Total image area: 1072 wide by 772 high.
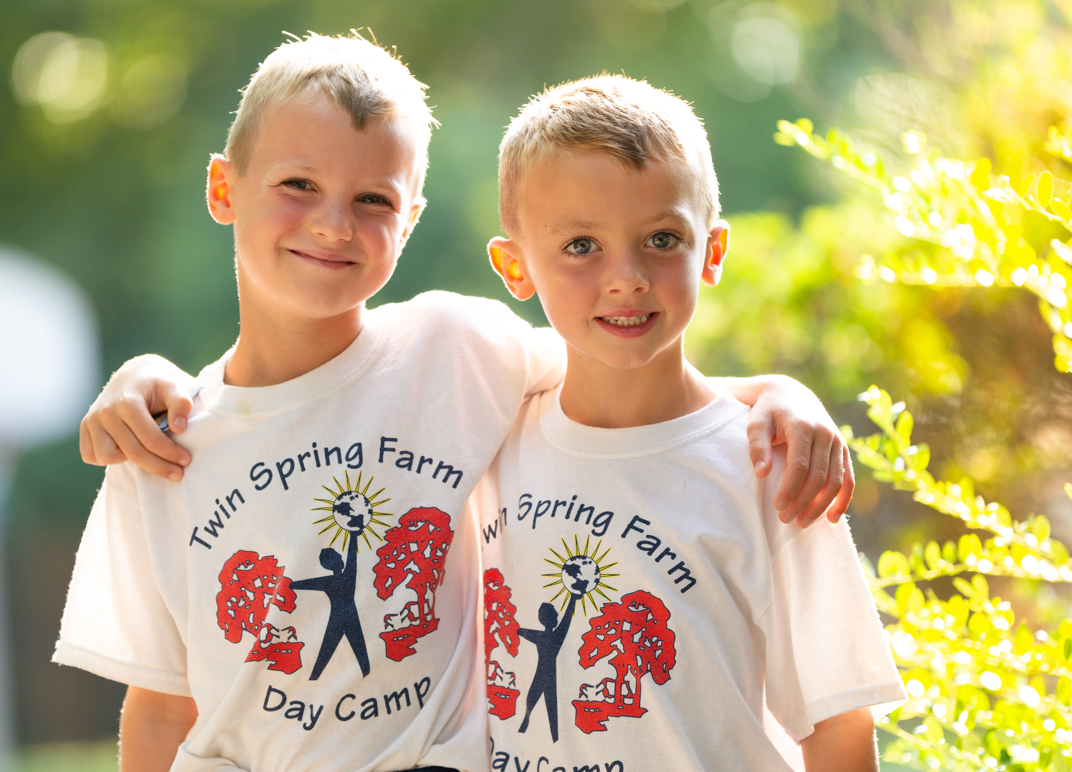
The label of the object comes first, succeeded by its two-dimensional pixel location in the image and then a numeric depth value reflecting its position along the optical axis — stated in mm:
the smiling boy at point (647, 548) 2631
